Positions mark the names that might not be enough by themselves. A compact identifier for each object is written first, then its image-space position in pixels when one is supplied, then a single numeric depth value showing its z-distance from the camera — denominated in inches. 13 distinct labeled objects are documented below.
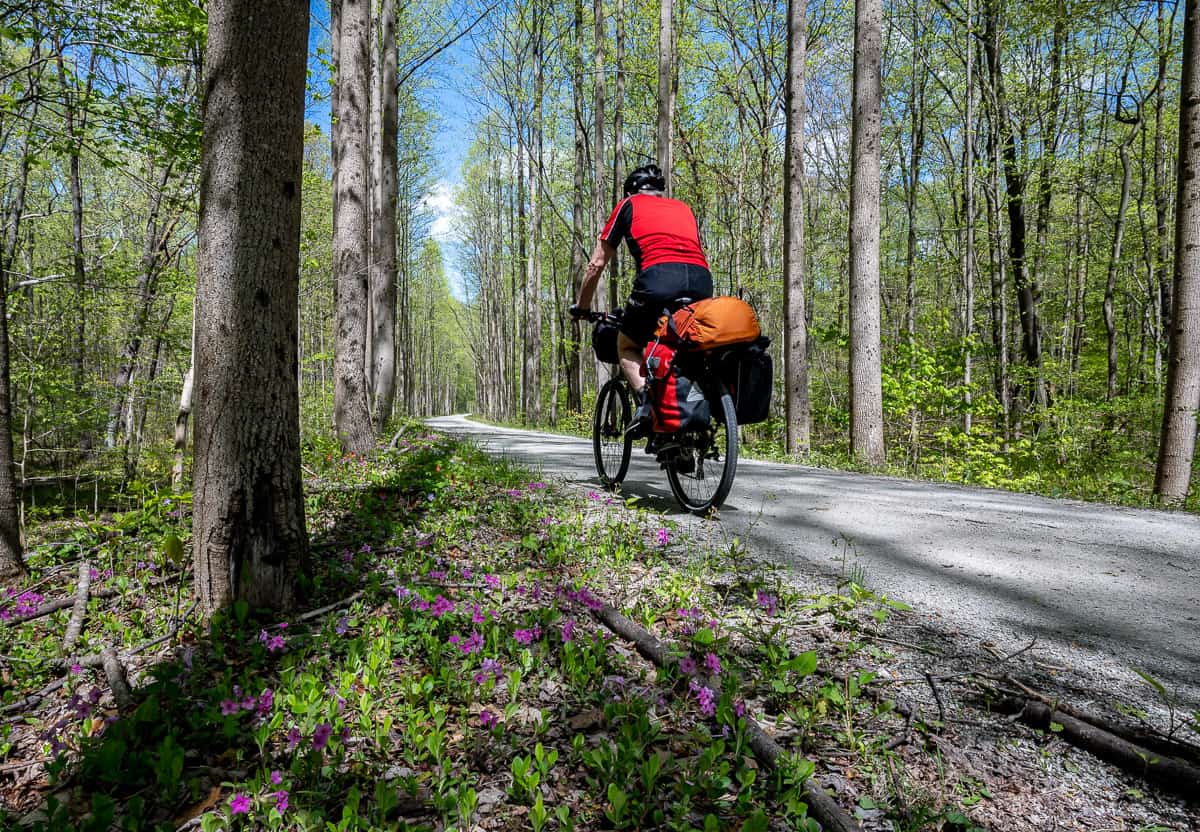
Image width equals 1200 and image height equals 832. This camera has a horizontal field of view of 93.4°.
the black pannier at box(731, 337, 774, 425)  152.8
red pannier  148.8
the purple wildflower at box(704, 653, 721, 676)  77.2
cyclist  158.4
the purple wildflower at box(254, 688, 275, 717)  78.1
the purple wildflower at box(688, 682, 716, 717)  70.1
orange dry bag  142.9
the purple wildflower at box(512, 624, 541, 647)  88.6
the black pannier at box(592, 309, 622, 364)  177.5
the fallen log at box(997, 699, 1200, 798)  53.4
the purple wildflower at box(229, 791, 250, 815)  58.7
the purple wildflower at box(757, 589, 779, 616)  93.5
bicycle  151.6
